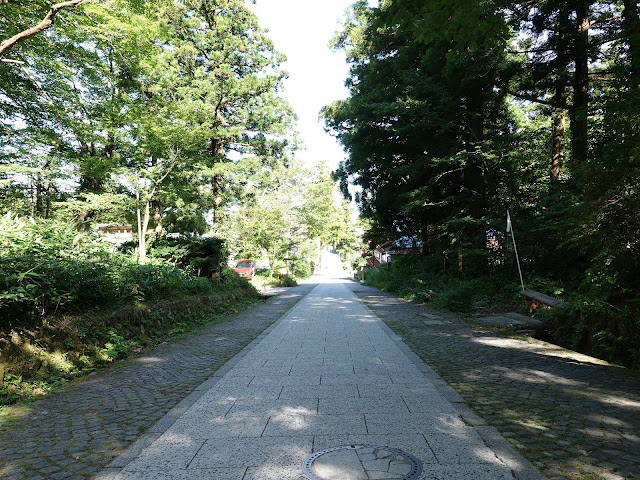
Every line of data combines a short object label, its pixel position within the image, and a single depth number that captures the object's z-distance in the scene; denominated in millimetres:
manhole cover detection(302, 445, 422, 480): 2590
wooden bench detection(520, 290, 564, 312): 7896
